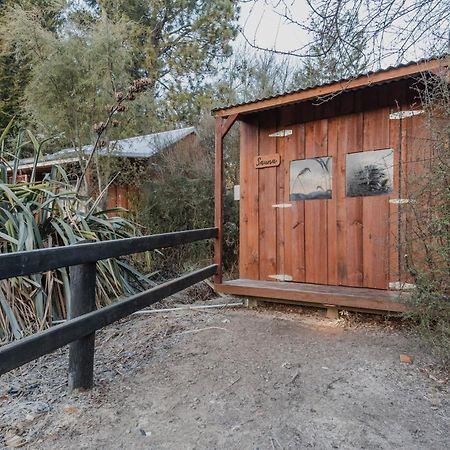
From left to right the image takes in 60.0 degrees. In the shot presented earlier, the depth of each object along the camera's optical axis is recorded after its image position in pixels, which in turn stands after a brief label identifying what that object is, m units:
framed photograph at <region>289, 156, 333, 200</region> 4.25
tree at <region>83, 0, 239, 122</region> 11.73
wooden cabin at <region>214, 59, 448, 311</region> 3.73
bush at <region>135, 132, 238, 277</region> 7.20
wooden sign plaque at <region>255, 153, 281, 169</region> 4.57
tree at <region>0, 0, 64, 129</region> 11.64
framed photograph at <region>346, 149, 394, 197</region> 3.85
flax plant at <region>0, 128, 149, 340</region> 3.47
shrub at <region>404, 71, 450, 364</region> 2.61
